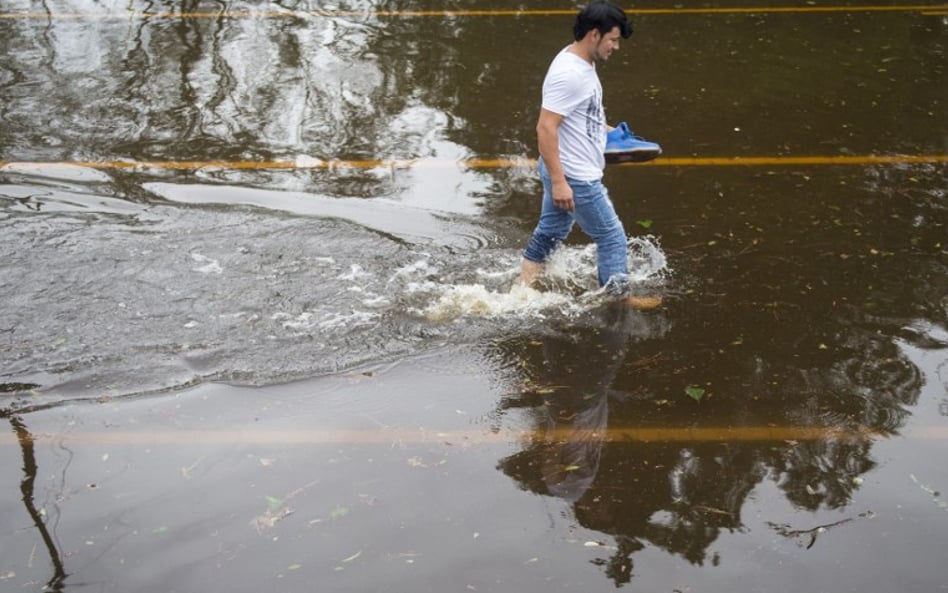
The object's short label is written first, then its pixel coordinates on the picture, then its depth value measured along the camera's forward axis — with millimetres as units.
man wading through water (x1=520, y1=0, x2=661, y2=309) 5145
